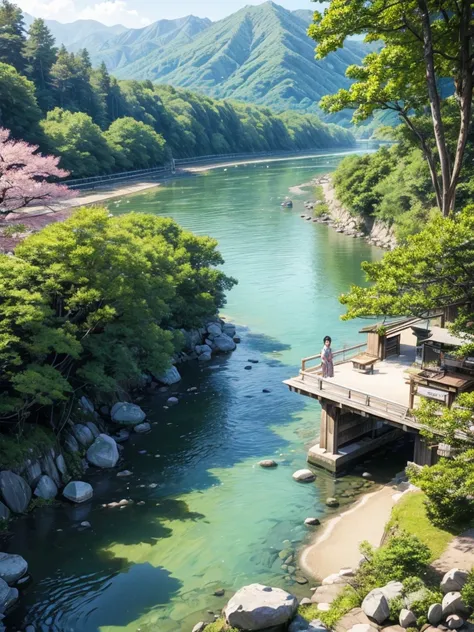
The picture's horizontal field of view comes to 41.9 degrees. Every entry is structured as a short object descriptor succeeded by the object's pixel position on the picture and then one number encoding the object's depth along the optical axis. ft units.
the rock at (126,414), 90.12
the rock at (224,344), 120.37
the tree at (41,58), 366.63
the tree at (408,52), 48.62
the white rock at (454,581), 46.01
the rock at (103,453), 79.25
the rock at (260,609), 48.80
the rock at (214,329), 123.54
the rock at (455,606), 43.60
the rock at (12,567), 57.74
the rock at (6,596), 54.51
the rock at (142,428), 89.04
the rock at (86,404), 86.17
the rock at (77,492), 71.46
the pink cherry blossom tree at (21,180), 86.58
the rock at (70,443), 78.81
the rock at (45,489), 71.31
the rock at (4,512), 66.54
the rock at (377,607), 46.50
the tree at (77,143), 311.27
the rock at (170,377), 104.99
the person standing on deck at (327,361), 76.59
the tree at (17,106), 285.43
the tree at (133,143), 371.15
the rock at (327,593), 52.80
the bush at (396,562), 48.96
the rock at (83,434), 81.20
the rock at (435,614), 43.98
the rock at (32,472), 71.10
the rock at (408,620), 45.03
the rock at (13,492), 68.18
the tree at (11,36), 342.44
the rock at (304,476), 74.79
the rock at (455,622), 42.69
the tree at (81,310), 70.13
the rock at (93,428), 83.72
